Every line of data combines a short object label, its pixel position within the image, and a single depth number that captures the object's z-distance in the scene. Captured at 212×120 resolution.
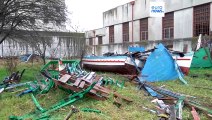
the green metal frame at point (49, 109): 3.36
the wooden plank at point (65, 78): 4.30
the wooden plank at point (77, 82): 4.12
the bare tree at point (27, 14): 6.46
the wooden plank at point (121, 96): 3.88
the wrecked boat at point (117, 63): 6.76
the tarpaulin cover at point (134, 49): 8.52
